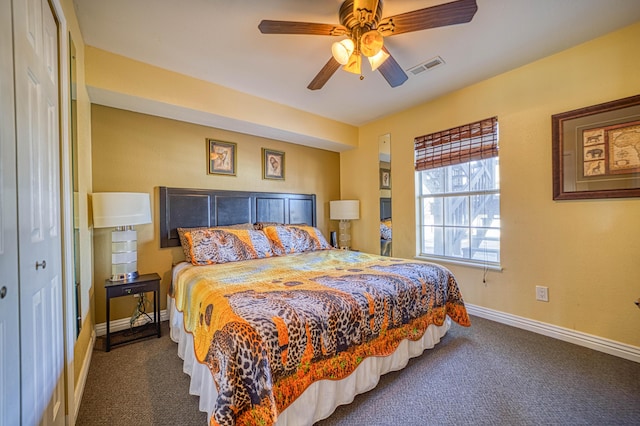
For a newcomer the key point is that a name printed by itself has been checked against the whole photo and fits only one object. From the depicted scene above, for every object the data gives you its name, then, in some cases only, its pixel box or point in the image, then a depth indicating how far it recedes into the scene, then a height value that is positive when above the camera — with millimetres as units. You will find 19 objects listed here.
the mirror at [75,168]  1621 +304
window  2859 +194
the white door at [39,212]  946 +20
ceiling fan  1457 +1138
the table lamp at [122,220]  2209 -47
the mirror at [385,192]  3832 +275
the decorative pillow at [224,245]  2605 -343
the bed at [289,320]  1206 -654
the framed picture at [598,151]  2035 +468
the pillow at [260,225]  3415 -165
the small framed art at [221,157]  3234 +714
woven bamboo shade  2812 +758
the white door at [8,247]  804 -97
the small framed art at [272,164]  3688 +700
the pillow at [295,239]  3160 -338
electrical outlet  2480 -824
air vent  2399 +1381
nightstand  2221 -653
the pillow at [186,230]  2695 -189
